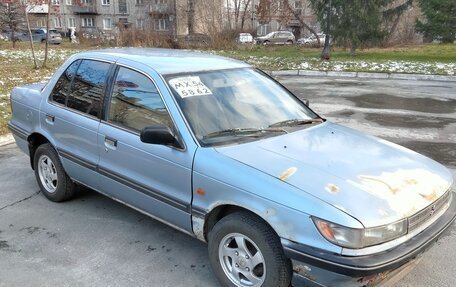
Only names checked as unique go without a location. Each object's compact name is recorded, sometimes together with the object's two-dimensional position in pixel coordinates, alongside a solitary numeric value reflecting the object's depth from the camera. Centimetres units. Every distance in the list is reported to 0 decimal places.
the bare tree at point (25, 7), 1522
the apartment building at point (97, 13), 5300
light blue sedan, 249
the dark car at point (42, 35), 3768
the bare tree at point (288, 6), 2802
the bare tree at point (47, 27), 1444
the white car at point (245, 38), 2894
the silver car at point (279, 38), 4147
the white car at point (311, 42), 3255
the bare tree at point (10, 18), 2862
